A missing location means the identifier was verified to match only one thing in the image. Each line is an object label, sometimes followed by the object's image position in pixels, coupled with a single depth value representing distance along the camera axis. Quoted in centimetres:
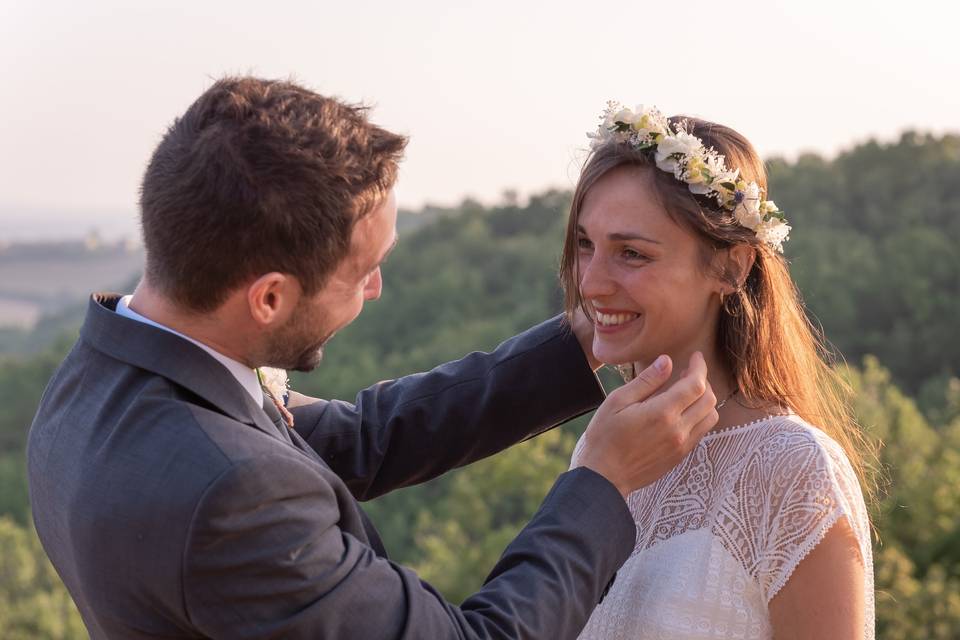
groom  246
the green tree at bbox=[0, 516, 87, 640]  1973
